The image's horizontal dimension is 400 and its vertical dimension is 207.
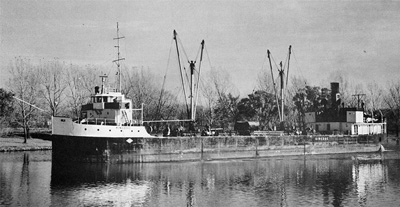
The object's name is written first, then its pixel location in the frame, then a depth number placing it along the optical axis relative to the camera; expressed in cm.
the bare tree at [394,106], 10628
